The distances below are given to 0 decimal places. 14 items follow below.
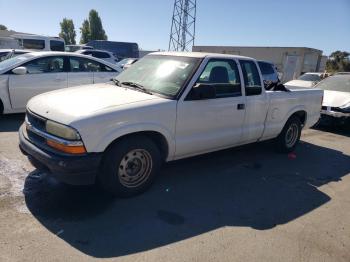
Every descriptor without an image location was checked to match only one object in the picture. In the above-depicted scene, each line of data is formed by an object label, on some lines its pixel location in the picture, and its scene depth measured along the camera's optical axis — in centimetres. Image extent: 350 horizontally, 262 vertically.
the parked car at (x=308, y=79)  1606
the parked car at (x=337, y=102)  873
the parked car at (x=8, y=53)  1091
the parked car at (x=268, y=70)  1187
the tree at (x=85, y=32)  6934
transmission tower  4159
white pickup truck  351
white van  2116
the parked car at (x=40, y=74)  712
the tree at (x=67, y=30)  7812
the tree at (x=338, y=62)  4444
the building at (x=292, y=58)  3184
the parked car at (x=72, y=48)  2765
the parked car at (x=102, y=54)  1941
